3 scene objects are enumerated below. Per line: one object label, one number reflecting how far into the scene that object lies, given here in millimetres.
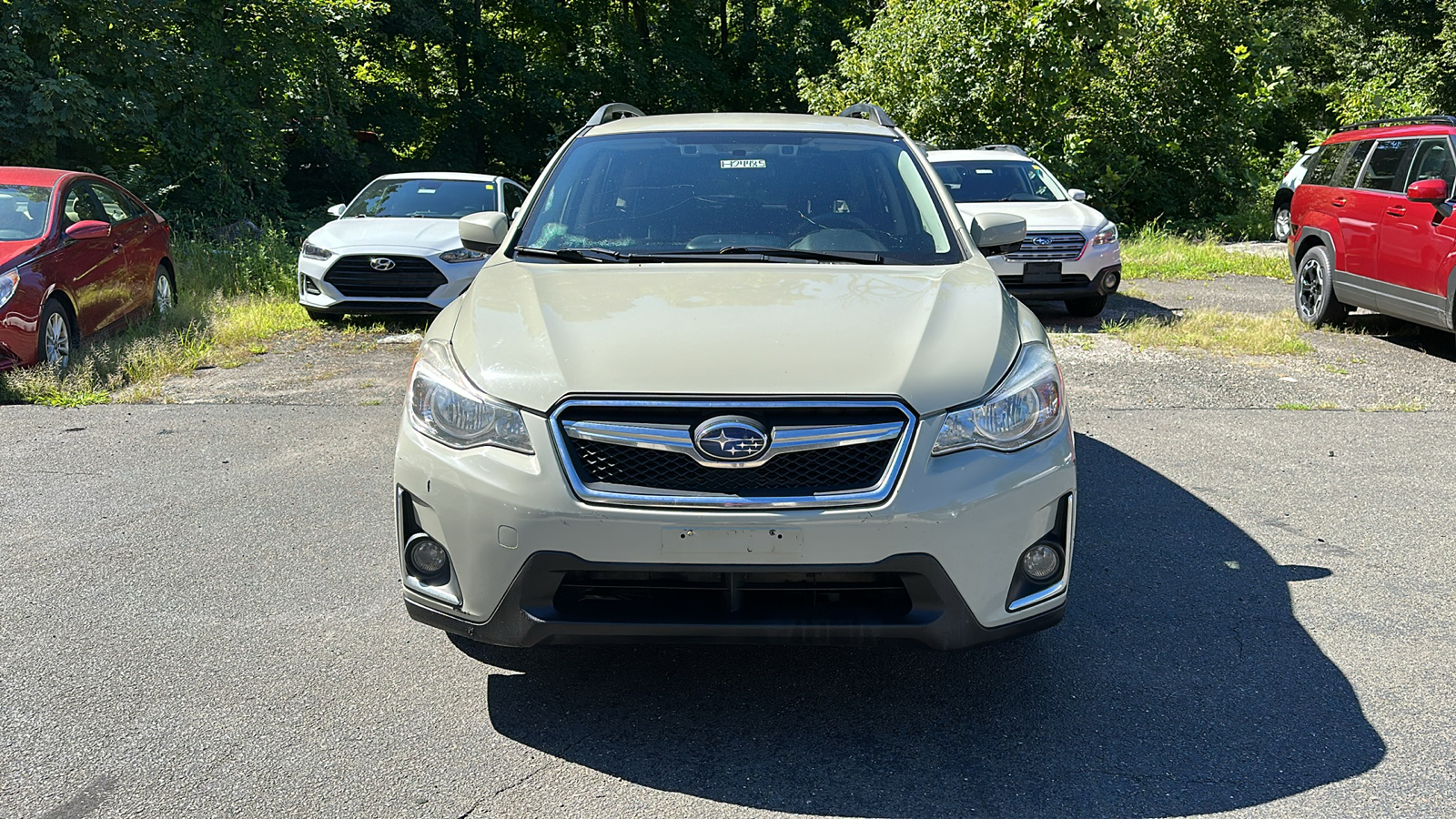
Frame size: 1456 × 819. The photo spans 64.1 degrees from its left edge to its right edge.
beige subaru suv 2980
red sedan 8250
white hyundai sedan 11000
